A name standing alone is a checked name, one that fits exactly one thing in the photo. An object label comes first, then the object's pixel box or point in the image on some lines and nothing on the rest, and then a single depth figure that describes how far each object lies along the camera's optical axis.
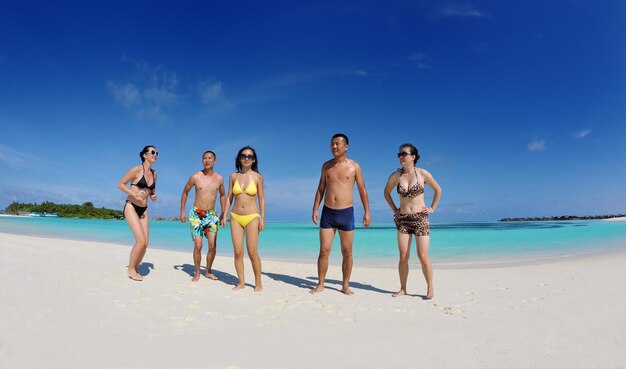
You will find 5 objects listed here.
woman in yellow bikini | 5.78
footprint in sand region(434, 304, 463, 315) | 4.39
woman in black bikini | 5.82
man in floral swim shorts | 6.62
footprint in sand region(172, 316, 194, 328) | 3.65
